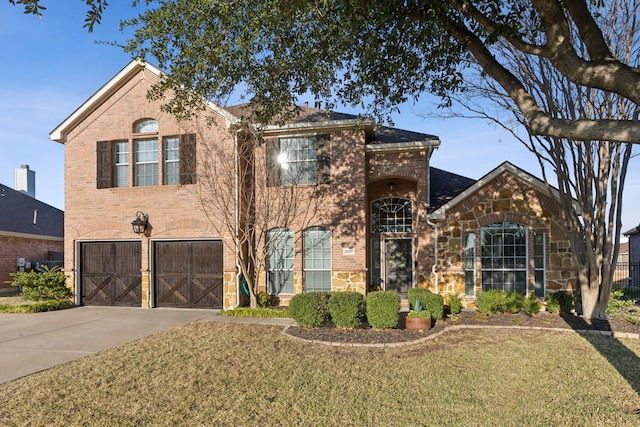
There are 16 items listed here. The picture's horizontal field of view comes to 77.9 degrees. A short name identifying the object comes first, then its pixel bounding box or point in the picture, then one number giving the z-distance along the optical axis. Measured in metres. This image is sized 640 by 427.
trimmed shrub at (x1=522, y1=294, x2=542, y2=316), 10.59
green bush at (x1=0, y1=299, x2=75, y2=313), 12.17
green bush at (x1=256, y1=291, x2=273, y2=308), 12.52
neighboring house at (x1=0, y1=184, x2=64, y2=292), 18.69
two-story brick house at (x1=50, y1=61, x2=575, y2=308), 12.20
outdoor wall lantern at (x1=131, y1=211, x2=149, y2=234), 12.87
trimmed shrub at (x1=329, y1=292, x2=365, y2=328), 9.05
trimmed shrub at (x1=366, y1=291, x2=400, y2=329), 8.96
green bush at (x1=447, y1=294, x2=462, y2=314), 10.42
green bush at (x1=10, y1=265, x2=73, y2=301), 13.45
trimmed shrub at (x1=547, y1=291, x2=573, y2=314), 10.78
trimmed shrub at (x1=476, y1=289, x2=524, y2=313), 10.71
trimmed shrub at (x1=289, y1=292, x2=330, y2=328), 9.12
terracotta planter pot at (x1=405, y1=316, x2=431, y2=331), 9.11
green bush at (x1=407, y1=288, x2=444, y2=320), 9.55
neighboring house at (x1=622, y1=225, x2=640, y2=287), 21.36
